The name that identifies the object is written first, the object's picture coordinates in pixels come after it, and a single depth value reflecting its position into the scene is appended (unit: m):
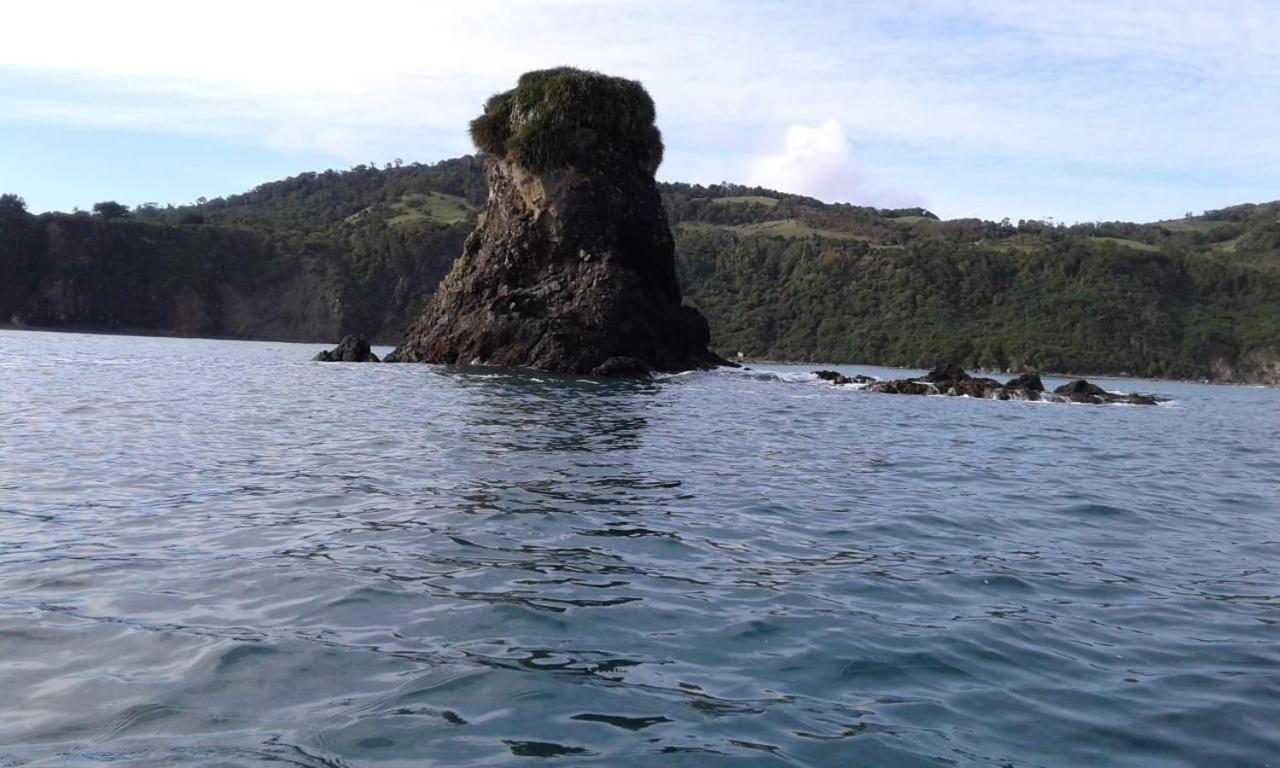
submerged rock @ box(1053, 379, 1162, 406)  40.03
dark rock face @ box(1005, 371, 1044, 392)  41.12
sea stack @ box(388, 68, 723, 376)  44.00
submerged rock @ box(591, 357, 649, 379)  40.12
